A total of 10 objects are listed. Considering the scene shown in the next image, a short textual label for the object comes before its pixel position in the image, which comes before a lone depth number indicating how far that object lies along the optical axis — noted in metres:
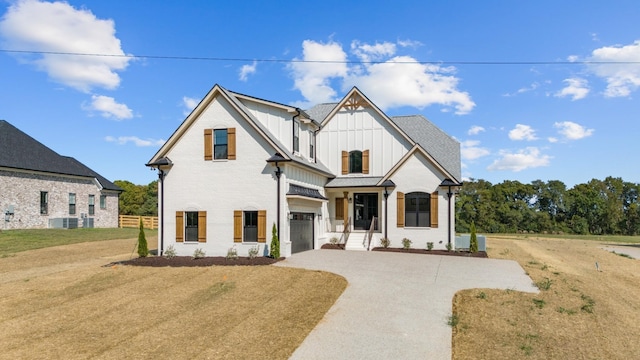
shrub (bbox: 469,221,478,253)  21.56
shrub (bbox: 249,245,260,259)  18.76
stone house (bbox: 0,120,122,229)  29.94
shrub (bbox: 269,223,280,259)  18.22
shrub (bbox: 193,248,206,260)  19.52
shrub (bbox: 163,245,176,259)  19.69
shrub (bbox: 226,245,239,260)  18.81
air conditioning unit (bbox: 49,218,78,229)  33.16
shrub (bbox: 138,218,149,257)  19.72
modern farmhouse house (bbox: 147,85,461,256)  19.42
